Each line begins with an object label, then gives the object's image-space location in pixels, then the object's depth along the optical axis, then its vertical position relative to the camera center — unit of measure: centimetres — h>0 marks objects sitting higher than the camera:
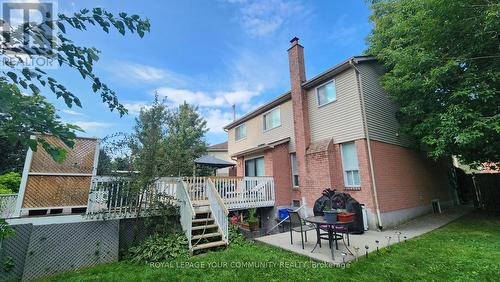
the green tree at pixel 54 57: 180 +119
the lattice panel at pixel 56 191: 592 +11
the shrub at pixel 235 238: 746 -155
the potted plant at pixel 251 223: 989 -139
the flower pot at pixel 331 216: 591 -71
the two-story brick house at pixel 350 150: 940 +167
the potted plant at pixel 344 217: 594 -75
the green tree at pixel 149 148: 696 +132
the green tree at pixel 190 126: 2584 +762
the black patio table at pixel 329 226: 573 -101
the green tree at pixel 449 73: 764 +399
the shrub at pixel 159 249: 630 -156
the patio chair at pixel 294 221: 683 -94
